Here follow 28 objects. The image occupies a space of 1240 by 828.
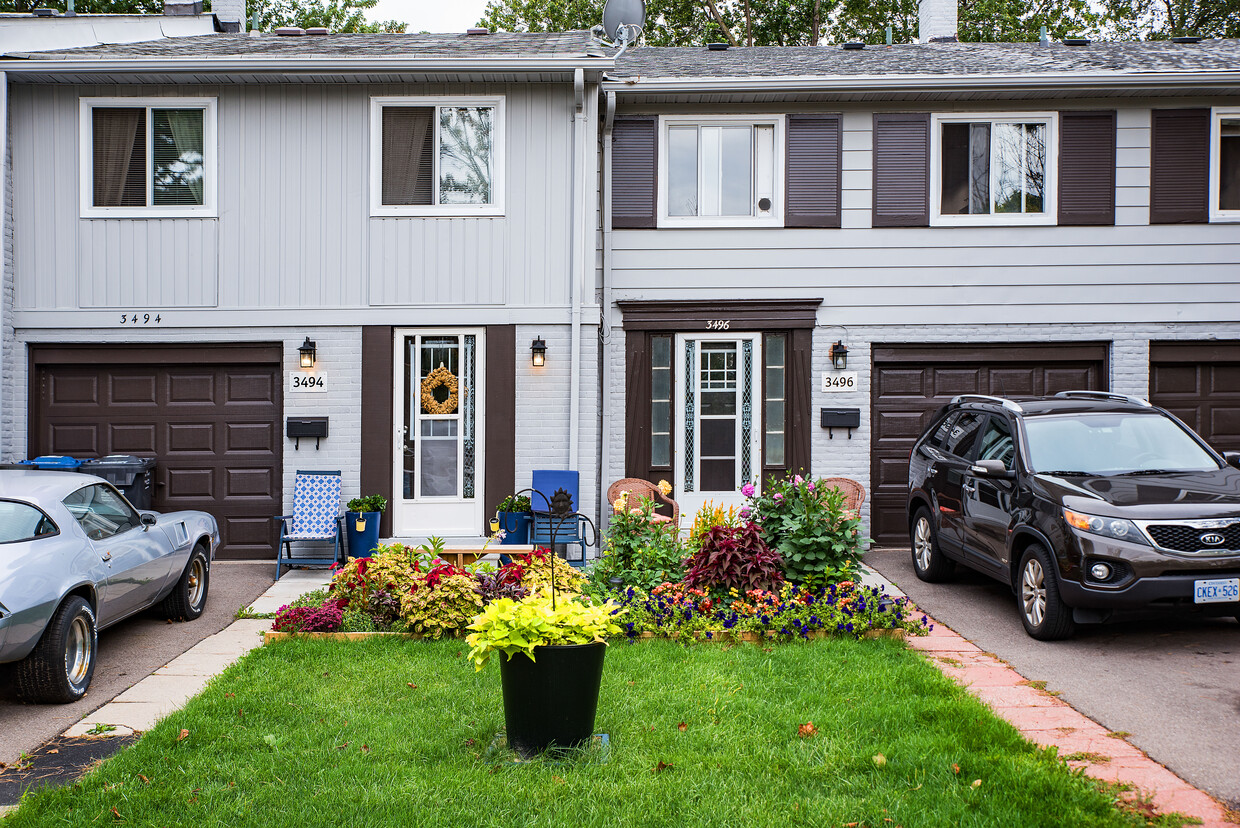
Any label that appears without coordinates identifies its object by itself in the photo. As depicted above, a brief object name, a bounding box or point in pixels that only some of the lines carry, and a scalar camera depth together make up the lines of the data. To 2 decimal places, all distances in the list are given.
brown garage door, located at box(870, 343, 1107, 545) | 10.36
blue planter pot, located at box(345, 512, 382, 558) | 9.20
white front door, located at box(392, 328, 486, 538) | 9.66
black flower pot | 4.07
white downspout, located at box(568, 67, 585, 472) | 9.47
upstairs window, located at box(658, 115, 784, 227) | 10.39
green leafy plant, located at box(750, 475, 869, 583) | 6.79
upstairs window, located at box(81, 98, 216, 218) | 9.73
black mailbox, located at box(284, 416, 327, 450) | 9.54
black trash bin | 9.21
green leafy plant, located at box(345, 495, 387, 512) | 9.18
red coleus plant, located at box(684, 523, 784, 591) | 6.70
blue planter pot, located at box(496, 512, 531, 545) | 9.00
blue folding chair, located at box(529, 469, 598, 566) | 8.94
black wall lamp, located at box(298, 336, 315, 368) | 9.49
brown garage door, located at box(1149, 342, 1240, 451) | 10.30
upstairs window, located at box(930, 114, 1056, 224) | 10.39
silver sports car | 4.89
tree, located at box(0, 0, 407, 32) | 24.41
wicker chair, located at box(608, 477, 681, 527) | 9.53
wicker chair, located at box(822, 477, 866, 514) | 9.64
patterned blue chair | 9.11
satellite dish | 11.70
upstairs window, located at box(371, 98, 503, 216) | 9.70
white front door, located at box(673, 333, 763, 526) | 10.36
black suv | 5.80
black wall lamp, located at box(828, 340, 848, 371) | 10.19
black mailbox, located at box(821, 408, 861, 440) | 10.16
